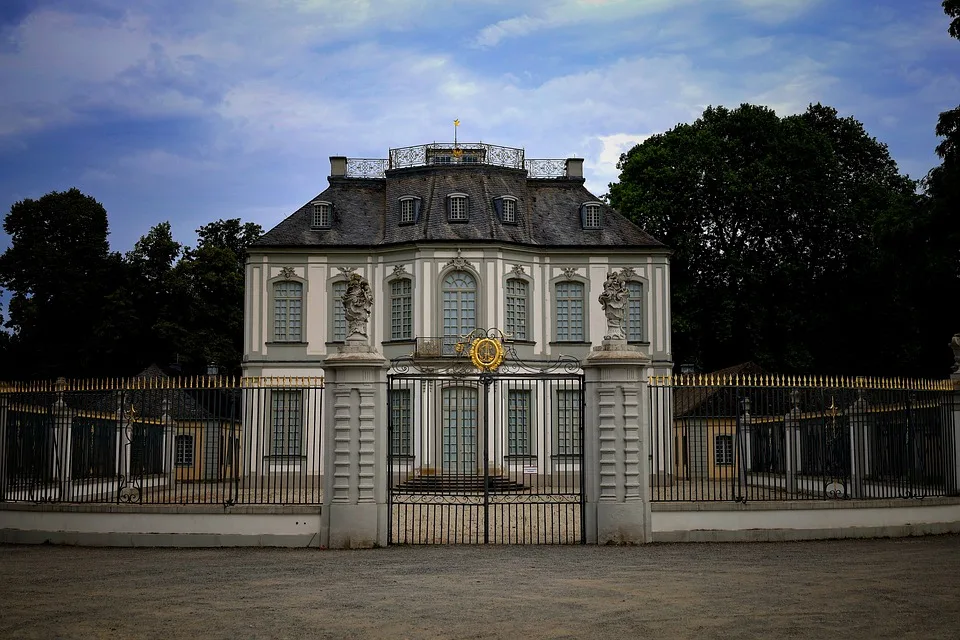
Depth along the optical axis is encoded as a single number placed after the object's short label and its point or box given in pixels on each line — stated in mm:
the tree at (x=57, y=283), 49812
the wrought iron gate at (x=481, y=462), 17156
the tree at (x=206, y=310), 47562
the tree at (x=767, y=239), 43344
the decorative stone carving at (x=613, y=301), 17484
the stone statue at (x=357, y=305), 17438
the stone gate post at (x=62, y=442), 18156
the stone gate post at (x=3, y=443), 18234
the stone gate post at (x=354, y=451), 16516
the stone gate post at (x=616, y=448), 16641
